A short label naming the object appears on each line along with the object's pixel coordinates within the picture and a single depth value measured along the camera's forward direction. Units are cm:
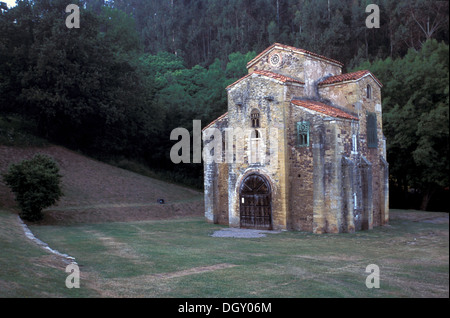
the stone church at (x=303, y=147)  2139
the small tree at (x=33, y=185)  2472
